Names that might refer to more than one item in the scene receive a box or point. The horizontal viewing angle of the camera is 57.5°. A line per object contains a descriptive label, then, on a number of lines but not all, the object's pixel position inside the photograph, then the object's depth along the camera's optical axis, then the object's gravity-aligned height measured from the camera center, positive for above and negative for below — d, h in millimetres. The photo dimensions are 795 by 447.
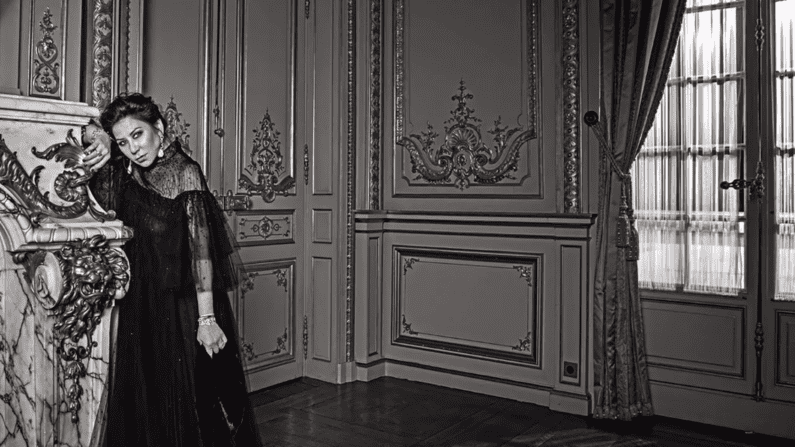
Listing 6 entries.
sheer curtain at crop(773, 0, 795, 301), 3223 +392
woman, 2180 -175
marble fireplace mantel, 1998 -121
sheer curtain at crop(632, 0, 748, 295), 3367 +332
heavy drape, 3453 +200
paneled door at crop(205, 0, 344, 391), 3881 +373
